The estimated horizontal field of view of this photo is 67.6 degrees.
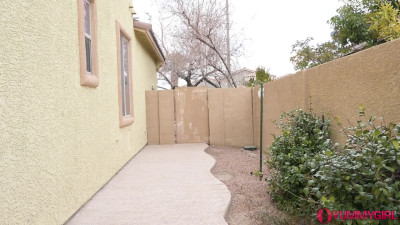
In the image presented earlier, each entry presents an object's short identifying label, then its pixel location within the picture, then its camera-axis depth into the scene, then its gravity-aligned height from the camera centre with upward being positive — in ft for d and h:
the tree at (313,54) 36.97 +5.69
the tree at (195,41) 45.91 +10.29
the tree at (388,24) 15.50 +4.15
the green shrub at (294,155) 11.71 -2.43
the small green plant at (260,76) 40.52 +3.16
